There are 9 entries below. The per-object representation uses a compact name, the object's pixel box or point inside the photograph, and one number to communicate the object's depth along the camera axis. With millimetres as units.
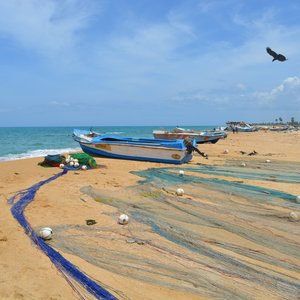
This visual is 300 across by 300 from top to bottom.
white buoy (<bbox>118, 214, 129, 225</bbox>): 5395
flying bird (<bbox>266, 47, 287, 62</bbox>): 7664
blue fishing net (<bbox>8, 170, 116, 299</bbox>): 3330
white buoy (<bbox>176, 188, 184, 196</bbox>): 7516
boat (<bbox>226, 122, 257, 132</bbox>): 54997
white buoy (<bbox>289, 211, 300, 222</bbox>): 5648
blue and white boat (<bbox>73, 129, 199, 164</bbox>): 13930
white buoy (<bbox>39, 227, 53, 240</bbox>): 4561
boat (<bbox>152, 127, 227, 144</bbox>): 26611
